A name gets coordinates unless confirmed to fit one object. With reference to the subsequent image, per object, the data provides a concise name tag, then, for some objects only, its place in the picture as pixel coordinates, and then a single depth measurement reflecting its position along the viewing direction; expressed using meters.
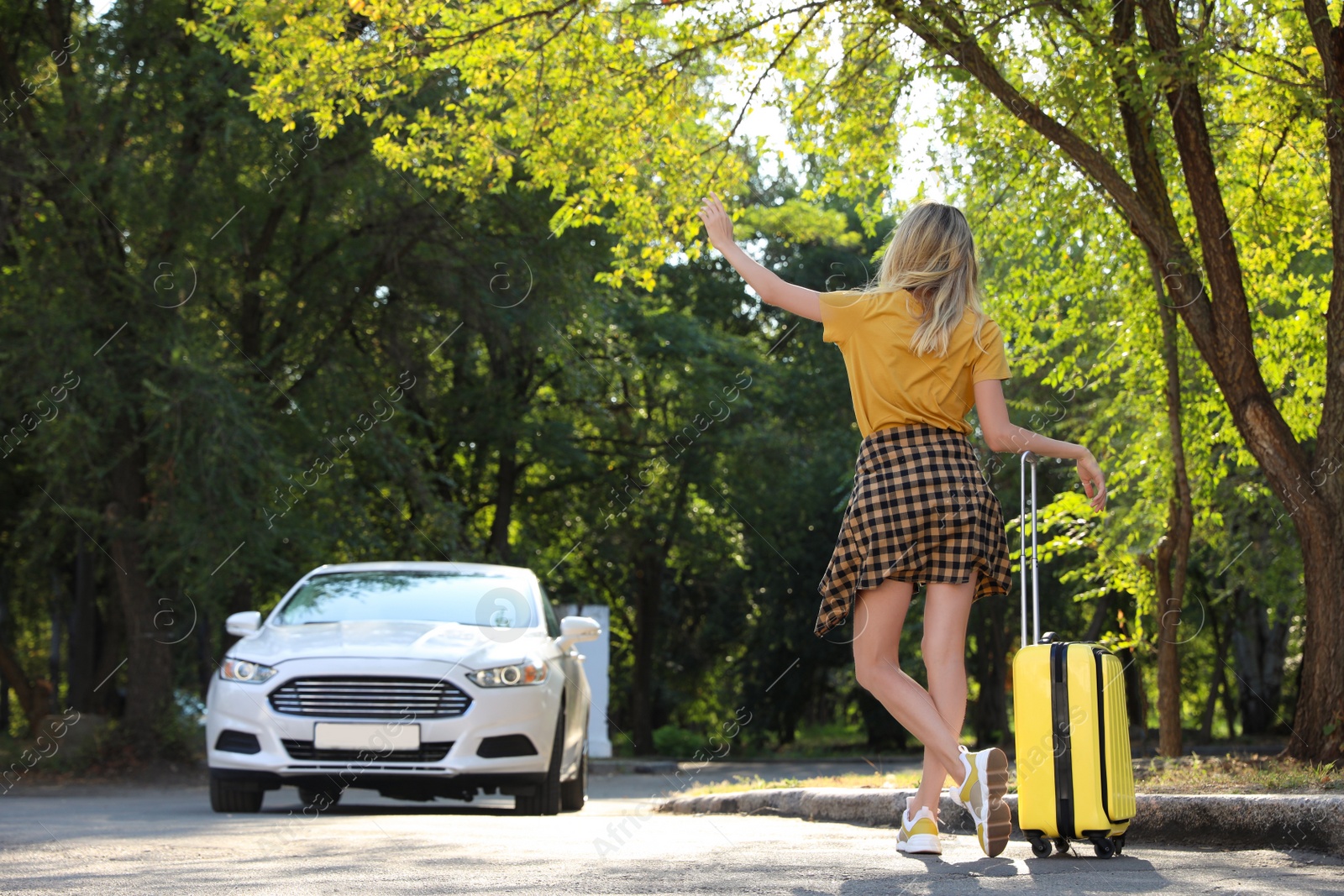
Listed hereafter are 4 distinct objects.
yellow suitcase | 9.36
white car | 16.41
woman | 9.31
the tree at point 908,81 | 15.52
